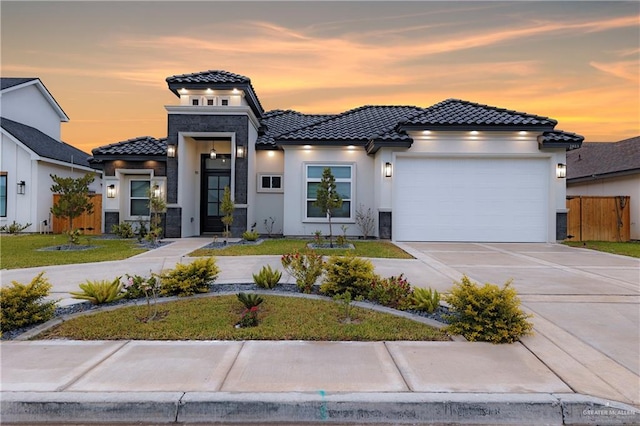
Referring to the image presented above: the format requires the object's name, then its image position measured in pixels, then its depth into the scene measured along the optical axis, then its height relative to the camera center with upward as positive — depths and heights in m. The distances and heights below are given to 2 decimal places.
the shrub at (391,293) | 5.28 -1.24
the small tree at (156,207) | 12.67 +0.09
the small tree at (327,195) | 11.54 +0.56
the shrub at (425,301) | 4.91 -1.25
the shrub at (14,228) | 16.21 -0.95
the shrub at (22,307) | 4.34 -1.27
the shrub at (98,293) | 5.15 -1.26
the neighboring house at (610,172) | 15.96 +2.19
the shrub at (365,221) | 14.46 -0.36
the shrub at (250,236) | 12.60 -0.91
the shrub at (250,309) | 4.48 -1.29
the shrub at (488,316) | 4.12 -1.25
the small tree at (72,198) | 11.63 +0.35
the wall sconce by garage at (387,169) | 13.27 +1.66
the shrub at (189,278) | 5.62 -1.13
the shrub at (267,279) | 6.11 -1.19
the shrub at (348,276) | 5.54 -1.03
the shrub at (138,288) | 5.14 -1.19
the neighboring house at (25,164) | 17.00 +2.30
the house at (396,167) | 13.27 +1.80
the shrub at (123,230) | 14.70 -0.90
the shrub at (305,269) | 5.98 -1.01
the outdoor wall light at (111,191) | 16.09 +0.82
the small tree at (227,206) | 11.98 +0.14
